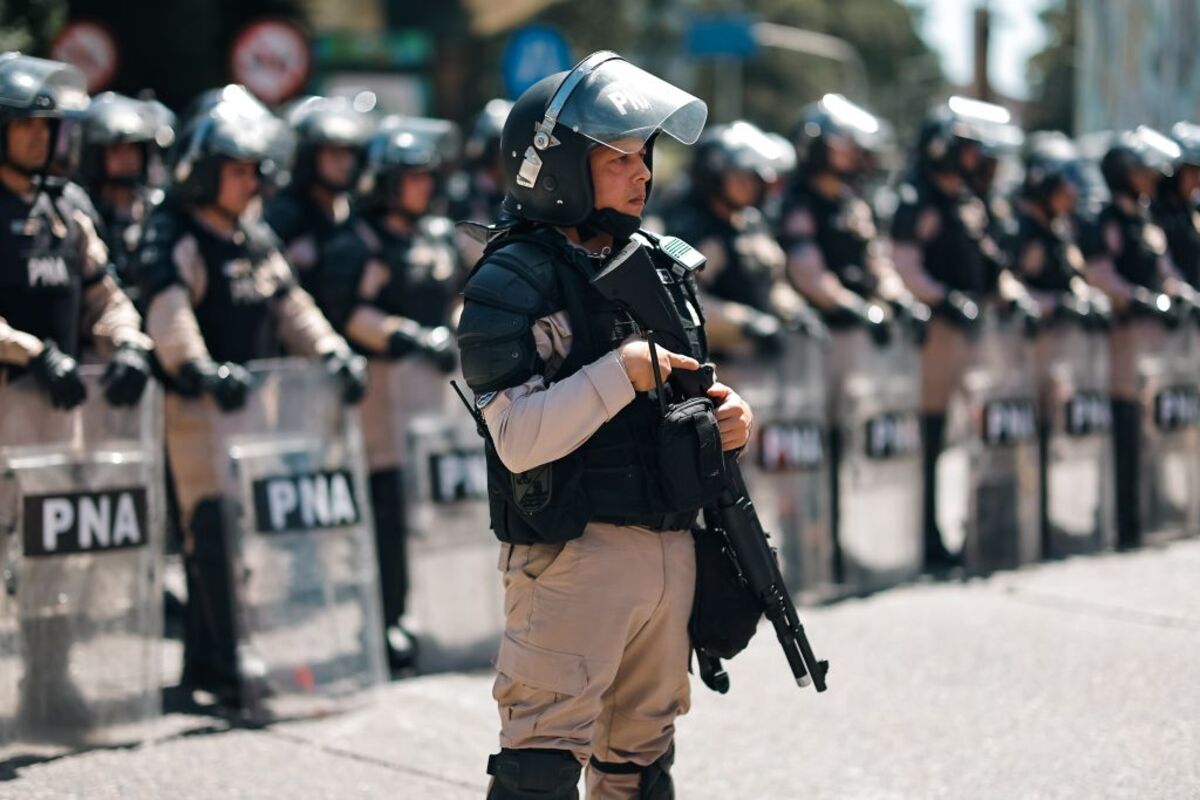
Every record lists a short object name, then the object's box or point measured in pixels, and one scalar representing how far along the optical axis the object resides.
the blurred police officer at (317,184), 13.78
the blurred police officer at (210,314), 11.60
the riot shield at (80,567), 10.41
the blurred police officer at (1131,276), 18.39
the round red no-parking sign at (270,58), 24.00
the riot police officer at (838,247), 16.19
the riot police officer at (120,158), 14.09
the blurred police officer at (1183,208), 18.87
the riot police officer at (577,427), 7.00
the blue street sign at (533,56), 20.22
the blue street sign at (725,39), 54.92
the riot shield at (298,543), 11.55
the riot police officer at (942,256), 17.34
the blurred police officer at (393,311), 13.27
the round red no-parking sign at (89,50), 22.92
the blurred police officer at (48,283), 10.50
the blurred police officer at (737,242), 15.04
